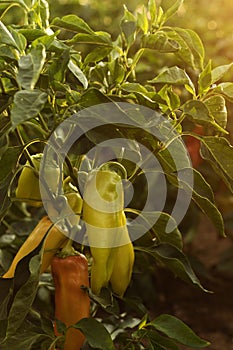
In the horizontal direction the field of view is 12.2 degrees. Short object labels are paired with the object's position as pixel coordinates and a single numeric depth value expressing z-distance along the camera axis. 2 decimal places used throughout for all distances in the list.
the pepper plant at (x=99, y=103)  1.04
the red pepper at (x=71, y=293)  1.14
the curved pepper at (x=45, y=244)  1.14
